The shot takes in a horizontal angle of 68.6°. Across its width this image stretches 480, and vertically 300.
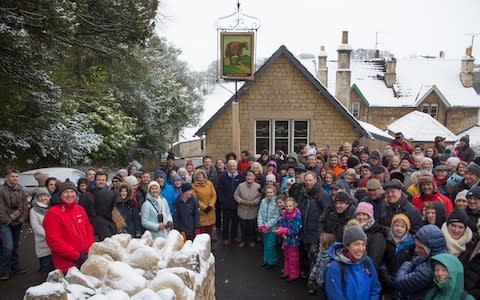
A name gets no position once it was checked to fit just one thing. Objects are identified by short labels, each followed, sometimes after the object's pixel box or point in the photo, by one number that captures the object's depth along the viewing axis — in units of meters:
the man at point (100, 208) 5.81
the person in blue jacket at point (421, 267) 3.43
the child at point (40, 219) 5.98
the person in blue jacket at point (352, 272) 3.60
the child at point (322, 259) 4.83
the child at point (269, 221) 6.60
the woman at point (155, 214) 6.15
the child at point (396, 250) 4.05
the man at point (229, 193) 7.94
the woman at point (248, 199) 7.46
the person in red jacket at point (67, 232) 4.59
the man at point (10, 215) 6.14
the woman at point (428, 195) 5.36
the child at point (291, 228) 6.10
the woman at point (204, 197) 7.50
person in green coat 3.16
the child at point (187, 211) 6.88
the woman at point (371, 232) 4.19
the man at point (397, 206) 4.61
